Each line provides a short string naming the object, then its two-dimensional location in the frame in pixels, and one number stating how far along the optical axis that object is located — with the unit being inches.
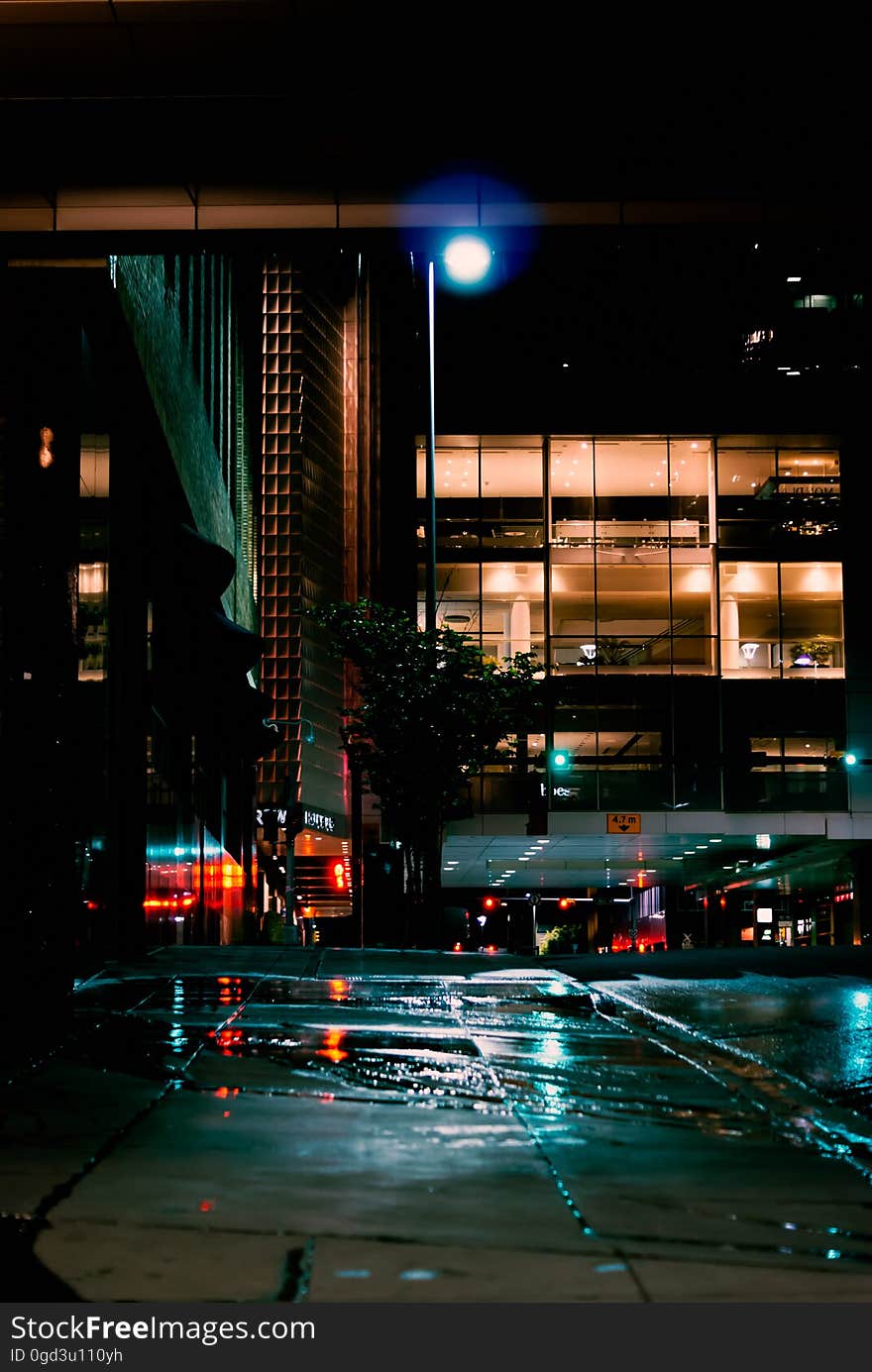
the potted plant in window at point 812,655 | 2183.8
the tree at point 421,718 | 1073.5
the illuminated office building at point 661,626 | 2107.5
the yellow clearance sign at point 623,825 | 1946.4
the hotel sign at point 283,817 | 1556.3
